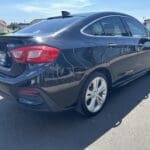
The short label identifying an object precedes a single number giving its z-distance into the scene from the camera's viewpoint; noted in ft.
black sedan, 5.99
